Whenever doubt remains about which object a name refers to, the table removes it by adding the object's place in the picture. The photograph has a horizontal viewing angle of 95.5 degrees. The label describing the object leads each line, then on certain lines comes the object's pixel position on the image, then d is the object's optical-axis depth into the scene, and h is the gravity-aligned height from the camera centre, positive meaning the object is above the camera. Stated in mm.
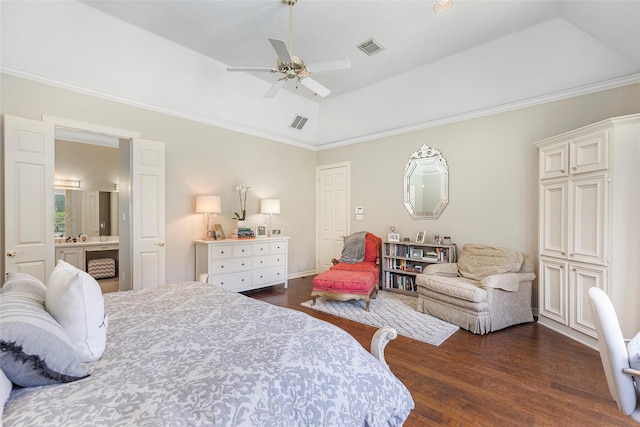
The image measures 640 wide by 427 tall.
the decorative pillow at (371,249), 4926 -629
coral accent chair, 3893 -977
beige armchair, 3166 -888
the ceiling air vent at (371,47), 3748 +2196
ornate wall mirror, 4617 +474
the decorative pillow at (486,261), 3475 -611
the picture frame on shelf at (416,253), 4645 -656
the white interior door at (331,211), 5938 +29
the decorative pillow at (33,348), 926 -456
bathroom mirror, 5527 -14
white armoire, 2633 -121
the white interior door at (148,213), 3773 -9
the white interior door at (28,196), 2939 +165
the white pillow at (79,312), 1173 -415
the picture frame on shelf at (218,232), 4488 -311
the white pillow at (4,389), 839 -538
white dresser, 4273 -786
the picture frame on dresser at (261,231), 5230 -336
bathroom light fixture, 5441 +560
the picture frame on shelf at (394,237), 4969 -423
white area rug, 3152 -1317
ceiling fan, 2827 +1469
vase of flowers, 5023 +184
